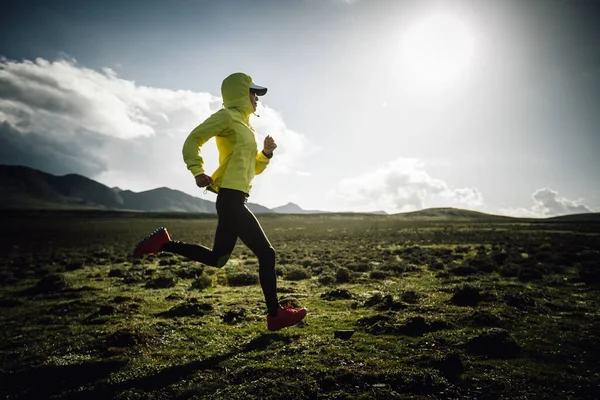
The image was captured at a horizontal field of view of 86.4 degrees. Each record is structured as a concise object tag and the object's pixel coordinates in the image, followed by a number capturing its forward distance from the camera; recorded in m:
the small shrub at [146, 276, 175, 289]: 9.31
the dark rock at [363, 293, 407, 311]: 6.14
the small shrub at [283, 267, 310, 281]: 10.35
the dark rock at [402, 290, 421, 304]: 6.77
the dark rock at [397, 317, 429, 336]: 4.65
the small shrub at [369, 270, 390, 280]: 10.27
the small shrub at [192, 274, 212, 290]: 9.02
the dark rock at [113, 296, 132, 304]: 7.24
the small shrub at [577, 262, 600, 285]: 9.00
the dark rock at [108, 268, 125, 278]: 11.51
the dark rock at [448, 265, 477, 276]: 10.75
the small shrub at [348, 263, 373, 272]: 11.79
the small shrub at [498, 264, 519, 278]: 10.38
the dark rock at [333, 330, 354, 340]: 4.55
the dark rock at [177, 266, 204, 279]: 11.00
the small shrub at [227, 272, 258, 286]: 9.61
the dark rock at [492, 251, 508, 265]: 13.13
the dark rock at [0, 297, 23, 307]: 7.56
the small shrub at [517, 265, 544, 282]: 9.68
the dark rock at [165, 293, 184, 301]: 7.65
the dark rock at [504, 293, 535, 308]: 6.28
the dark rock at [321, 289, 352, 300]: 7.36
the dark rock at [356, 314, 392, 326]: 5.16
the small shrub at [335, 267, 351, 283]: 9.71
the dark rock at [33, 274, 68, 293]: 9.04
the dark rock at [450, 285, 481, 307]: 6.55
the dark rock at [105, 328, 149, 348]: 4.47
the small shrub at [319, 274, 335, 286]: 9.47
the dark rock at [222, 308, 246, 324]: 5.57
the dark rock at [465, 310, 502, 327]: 5.05
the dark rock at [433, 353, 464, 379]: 3.36
